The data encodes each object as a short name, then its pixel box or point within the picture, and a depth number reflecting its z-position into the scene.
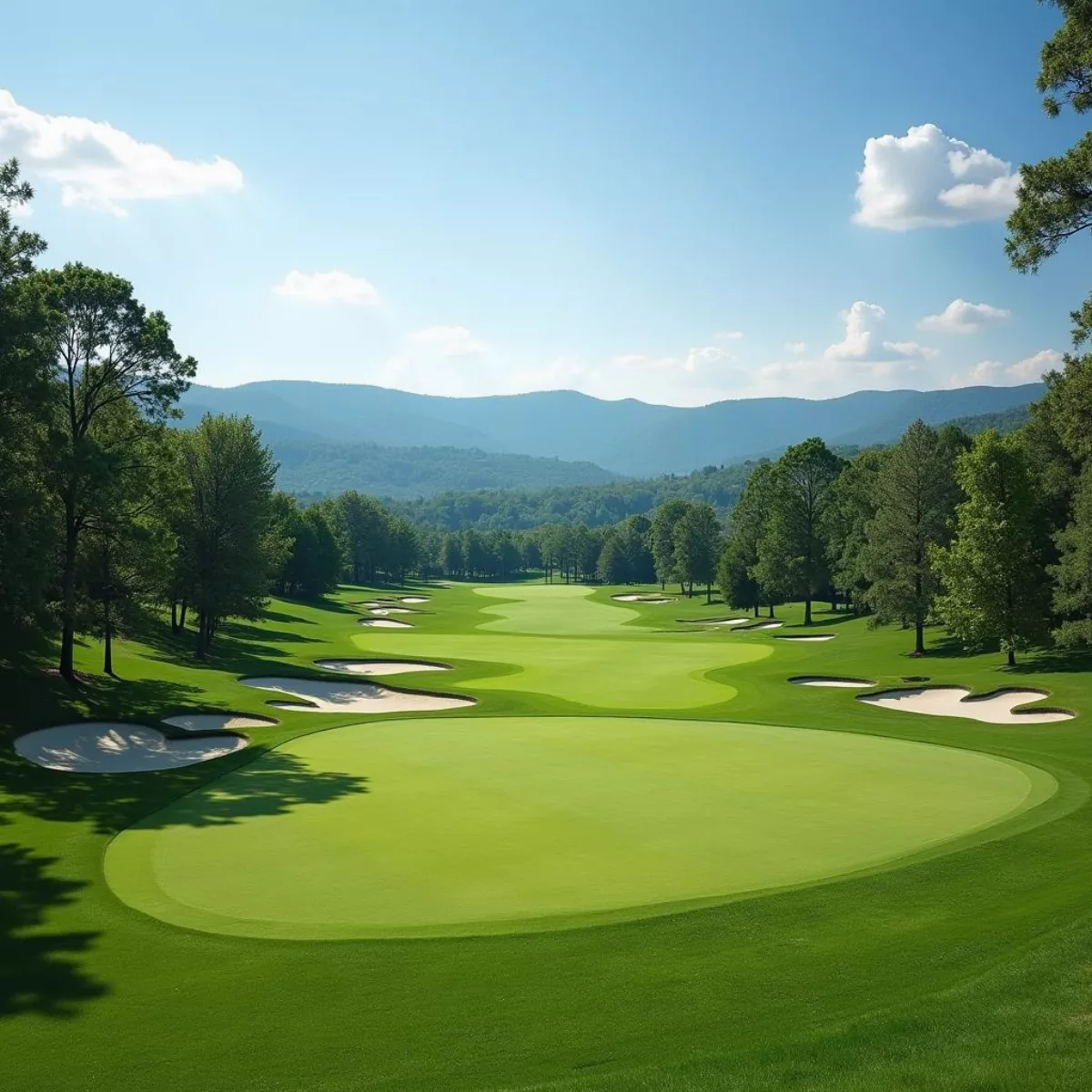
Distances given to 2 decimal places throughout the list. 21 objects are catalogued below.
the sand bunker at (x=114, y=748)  23.55
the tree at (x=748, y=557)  76.94
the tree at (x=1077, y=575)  37.88
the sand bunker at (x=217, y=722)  28.86
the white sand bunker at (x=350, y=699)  33.97
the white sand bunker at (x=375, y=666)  45.50
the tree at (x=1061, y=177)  15.02
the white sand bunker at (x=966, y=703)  30.88
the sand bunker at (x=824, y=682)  39.70
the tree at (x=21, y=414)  25.03
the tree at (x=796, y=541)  66.69
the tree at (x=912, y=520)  47.19
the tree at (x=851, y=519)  59.59
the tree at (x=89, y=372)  29.80
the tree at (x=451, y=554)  188.12
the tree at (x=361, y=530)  139.25
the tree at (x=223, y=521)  43.97
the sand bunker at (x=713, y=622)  72.94
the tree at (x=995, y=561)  39.41
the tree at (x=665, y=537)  116.38
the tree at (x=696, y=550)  97.81
